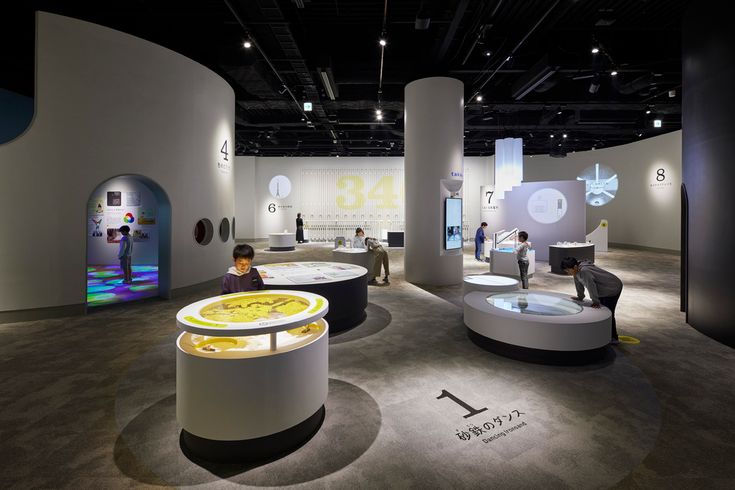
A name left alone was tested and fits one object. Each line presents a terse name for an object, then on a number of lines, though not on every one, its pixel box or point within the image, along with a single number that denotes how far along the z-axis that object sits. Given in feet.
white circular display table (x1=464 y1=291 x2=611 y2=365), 14.07
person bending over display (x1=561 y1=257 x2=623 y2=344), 16.05
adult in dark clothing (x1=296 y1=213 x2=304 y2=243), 63.52
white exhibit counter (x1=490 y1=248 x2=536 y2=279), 34.14
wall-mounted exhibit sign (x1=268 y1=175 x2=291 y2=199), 68.23
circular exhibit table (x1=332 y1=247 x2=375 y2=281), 31.89
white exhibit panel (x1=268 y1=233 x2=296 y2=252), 55.57
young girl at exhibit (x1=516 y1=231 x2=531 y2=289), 25.71
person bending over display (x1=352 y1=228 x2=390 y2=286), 32.05
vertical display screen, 30.45
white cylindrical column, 30.07
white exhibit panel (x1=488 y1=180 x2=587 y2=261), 45.57
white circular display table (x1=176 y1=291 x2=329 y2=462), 8.33
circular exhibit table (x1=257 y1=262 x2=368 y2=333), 17.71
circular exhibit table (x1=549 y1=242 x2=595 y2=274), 37.40
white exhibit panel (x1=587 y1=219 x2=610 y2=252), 55.36
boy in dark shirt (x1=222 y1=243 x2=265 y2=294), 12.19
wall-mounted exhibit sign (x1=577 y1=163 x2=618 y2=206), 62.39
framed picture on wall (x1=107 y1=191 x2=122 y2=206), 39.68
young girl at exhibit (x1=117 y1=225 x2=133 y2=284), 29.86
